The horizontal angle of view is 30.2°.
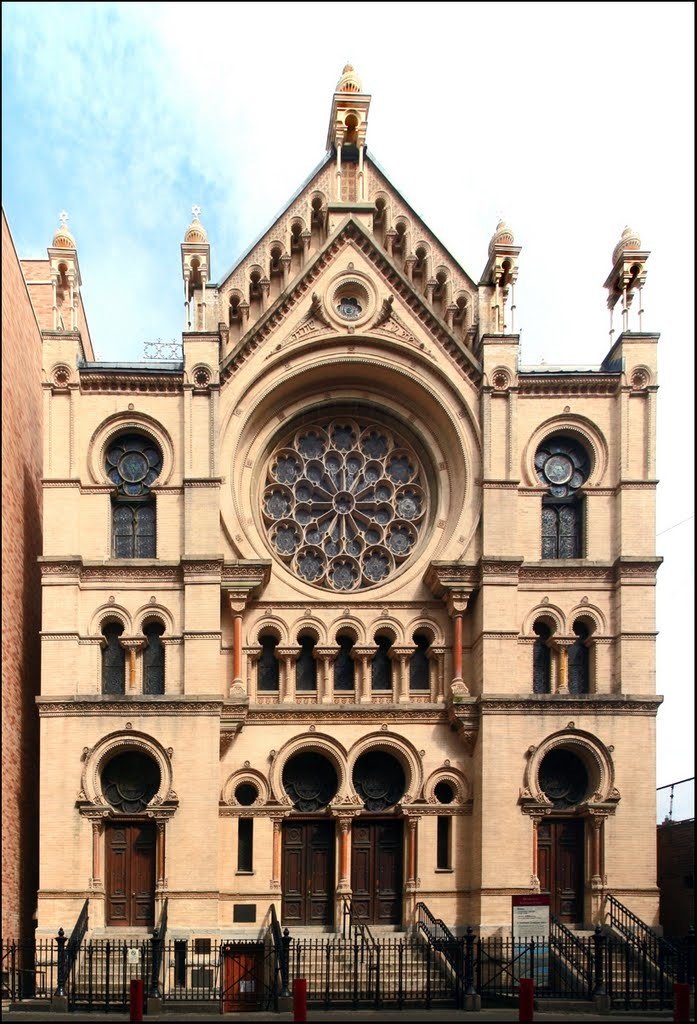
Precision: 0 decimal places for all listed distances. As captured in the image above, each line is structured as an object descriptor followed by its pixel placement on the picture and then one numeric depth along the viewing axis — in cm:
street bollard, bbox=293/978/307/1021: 2372
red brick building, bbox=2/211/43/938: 3284
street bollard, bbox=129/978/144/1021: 2425
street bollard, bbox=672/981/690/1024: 2339
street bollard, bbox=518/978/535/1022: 2342
